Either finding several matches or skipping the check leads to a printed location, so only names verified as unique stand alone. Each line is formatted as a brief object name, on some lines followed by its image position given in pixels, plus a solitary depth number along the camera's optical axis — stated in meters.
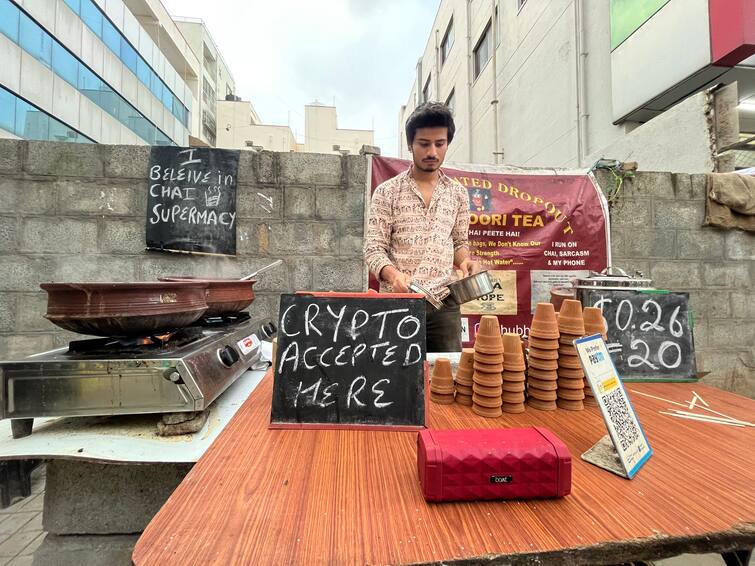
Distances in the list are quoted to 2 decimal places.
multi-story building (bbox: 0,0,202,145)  11.49
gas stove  1.01
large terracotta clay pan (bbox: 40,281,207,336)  1.02
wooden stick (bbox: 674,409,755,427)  1.00
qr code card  0.77
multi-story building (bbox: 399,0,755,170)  3.75
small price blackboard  1.37
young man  1.69
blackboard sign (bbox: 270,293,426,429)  0.96
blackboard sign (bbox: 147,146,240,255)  2.83
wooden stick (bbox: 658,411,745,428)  1.00
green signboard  4.42
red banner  3.18
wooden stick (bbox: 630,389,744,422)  1.06
